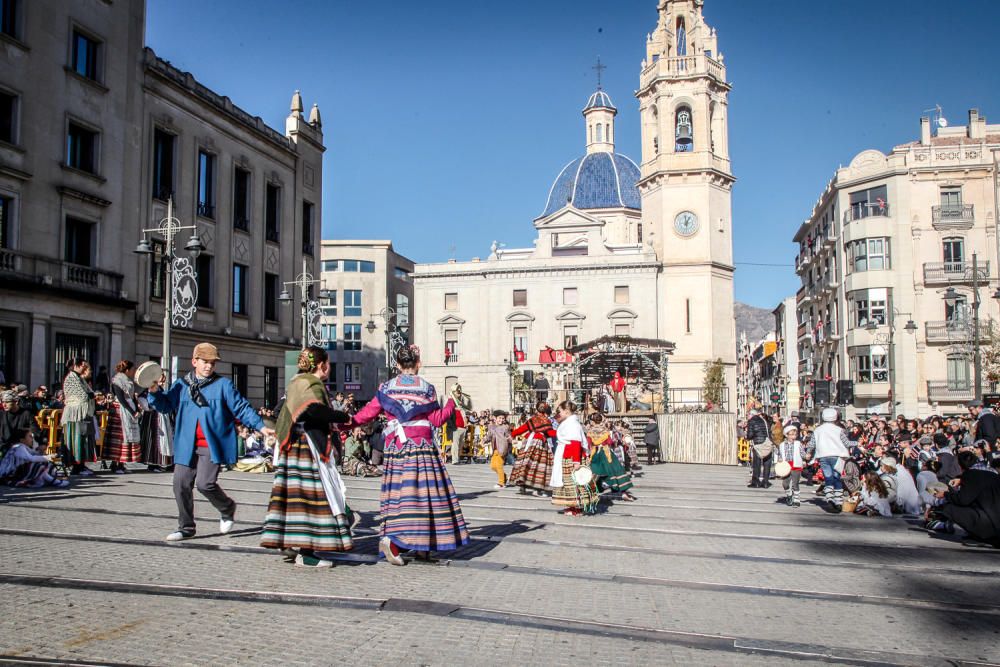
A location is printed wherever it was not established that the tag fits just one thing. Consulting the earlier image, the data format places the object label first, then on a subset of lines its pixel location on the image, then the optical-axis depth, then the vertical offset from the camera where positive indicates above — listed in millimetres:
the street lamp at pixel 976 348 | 30084 +1621
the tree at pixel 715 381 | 60853 +996
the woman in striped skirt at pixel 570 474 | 12070 -1127
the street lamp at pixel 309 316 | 27744 +2908
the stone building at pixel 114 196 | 22859 +6538
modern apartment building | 74562 +7739
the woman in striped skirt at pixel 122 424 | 15609 -479
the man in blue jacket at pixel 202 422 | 7973 -226
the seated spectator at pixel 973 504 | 10312 -1401
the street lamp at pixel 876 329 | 47794 +3703
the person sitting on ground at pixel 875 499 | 13601 -1698
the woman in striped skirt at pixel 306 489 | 7168 -792
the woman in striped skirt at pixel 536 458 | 14797 -1093
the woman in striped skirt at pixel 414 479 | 7414 -730
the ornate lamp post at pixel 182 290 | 24188 +3199
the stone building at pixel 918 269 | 47719 +7167
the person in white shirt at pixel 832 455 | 14328 -1042
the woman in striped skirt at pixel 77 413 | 14438 -244
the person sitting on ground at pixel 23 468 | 12562 -1023
